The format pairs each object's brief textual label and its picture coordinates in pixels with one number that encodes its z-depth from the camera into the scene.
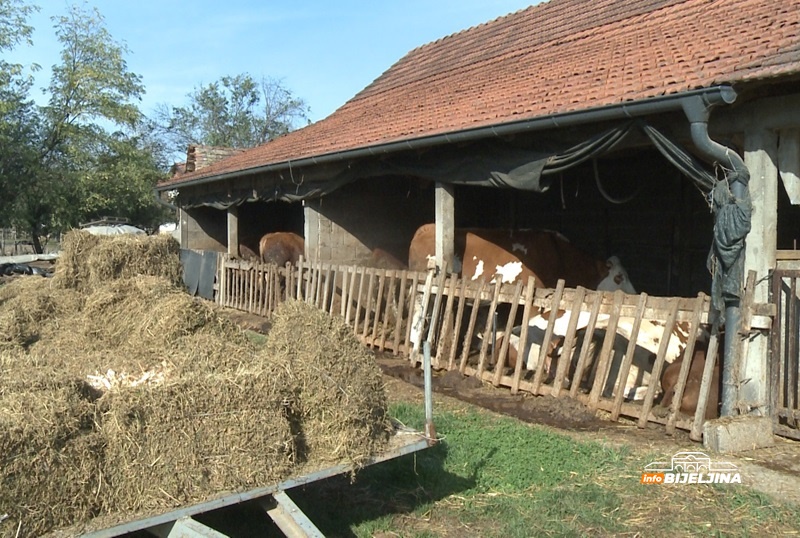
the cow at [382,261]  11.94
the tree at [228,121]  52.34
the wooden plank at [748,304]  5.46
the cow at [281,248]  13.54
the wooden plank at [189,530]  2.72
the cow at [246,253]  15.33
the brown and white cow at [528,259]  9.02
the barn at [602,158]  5.50
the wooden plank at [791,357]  5.43
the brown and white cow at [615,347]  6.73
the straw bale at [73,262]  6.14
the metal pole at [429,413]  3.69
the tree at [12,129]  25.12
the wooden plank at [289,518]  2.90
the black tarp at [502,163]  5.92
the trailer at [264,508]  2.74
